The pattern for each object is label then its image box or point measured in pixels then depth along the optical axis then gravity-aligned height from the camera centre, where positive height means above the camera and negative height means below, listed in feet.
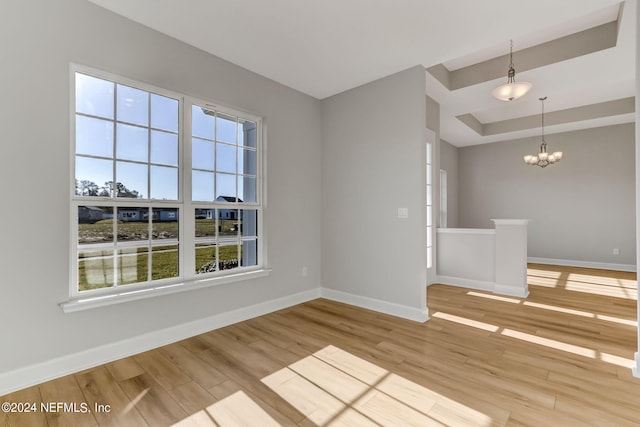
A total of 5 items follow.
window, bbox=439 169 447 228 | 23.52 +1.41
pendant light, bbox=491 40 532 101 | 10.93 +4.85
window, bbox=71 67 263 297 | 7.64 +0.87
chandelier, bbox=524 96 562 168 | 19.08 +3.91
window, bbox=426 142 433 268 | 15.72 +0.64
